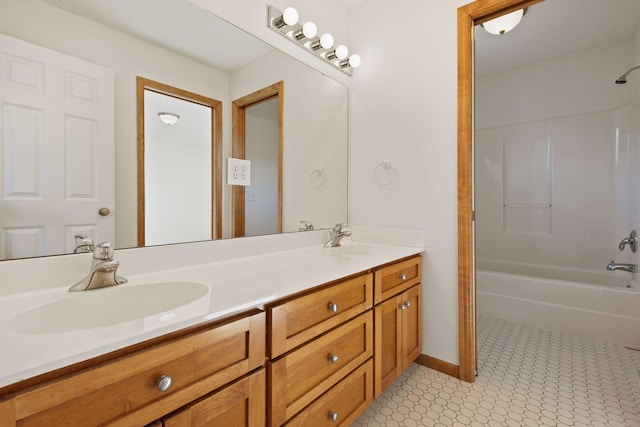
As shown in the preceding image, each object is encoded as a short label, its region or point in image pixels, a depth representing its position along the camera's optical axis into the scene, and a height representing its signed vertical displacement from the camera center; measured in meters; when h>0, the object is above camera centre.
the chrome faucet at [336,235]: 1.80 -0.14
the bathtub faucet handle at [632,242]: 2.19 -0.24
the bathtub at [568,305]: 1.92 -0.68
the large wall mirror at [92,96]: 0.84 +0.38
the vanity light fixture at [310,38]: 1.54 +1.01
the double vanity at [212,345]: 0.50 -0.30
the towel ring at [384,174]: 1.85 +0.24
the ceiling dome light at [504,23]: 1.96 +1.29
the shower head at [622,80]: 2.27 +1.02
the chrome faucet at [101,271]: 0.85 -0.17
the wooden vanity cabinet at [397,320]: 1.33 -0.54
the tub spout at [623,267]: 2.17 -0.42
